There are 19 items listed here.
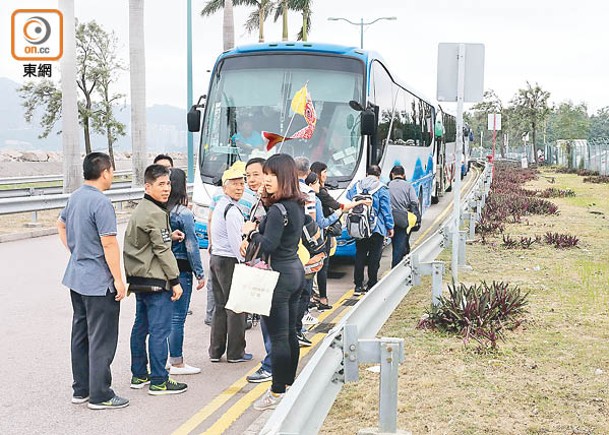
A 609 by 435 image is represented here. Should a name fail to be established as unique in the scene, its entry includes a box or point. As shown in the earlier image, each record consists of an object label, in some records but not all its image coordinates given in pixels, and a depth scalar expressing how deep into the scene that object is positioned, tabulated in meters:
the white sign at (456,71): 9.52
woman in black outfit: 5.63
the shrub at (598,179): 39.10
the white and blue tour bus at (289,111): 12.16
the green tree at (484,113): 84.25
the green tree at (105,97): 47.38
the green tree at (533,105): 62.88
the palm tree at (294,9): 42.22
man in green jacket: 6.23
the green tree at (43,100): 46.31
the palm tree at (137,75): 24.61
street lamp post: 49.79
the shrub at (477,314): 7.95
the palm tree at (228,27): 35.03
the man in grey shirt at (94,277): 5.88
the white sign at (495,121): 36.62
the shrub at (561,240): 14.85
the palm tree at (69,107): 21.03
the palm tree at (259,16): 42.25
